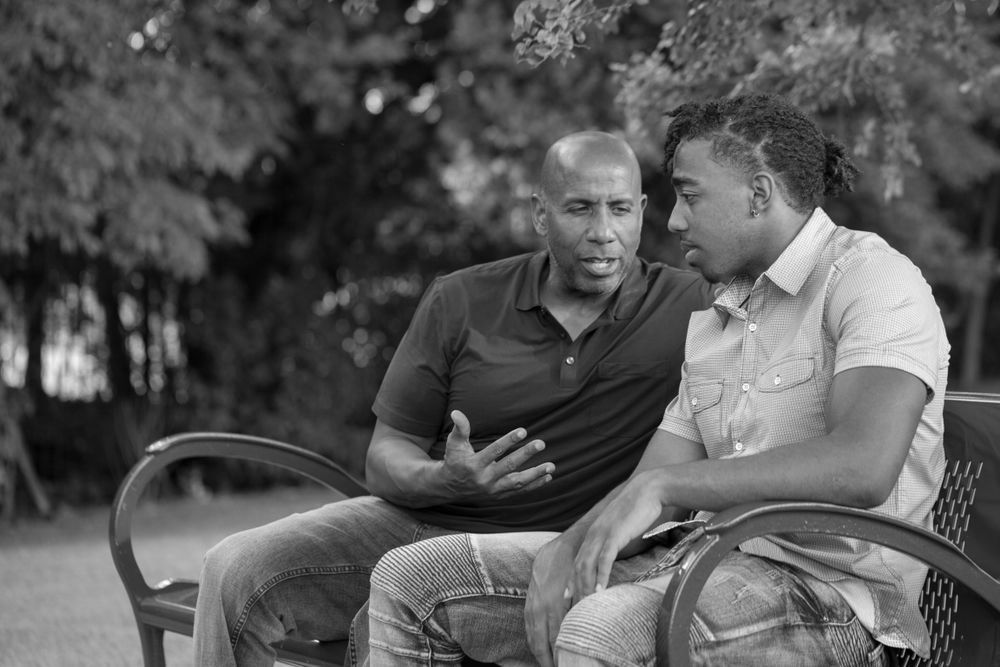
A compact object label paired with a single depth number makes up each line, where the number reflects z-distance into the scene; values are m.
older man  6.80
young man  4.78
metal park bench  4.52
